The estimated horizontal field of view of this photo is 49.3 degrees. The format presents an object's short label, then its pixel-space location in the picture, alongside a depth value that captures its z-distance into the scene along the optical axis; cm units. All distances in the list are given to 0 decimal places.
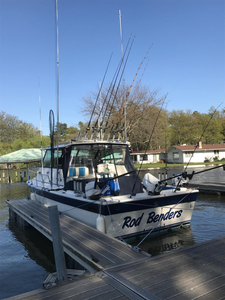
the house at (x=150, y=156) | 4500
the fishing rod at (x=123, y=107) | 840
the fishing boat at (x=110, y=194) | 641
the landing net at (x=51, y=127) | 782
